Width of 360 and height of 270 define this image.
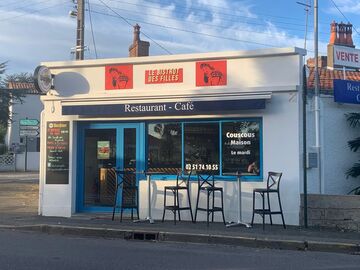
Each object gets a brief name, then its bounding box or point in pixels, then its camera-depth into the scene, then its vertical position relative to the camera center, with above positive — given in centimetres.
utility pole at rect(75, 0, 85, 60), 2020 +533
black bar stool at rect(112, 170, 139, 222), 1268 -62
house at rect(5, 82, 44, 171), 4072 +365
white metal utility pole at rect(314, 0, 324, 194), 1296 +109
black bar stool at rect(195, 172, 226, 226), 1179 -50
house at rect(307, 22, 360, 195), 1298 +61
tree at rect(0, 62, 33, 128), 3259 +439
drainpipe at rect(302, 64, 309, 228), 1128 +45
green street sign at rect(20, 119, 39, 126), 3822 +323
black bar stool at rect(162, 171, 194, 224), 1212 -52
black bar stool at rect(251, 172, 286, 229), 1123 -51
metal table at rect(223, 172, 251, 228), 1174 -111
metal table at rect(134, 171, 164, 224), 1225 -64
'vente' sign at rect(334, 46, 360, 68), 2109 +456
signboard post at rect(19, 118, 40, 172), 3781 +275
